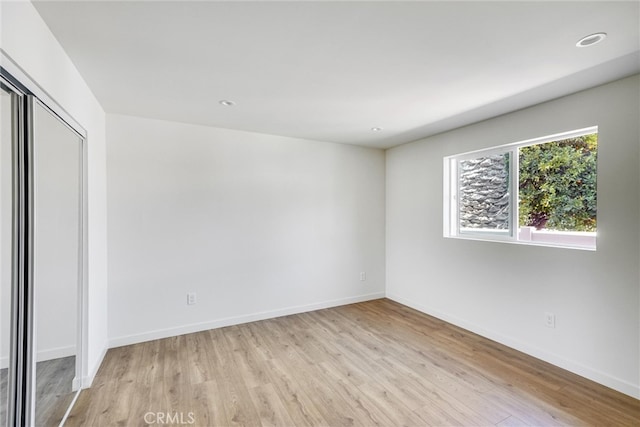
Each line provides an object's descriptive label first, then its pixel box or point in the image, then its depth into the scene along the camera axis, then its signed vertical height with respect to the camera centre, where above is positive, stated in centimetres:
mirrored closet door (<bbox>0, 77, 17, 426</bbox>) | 125 -11
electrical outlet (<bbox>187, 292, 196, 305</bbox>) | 320 -96
